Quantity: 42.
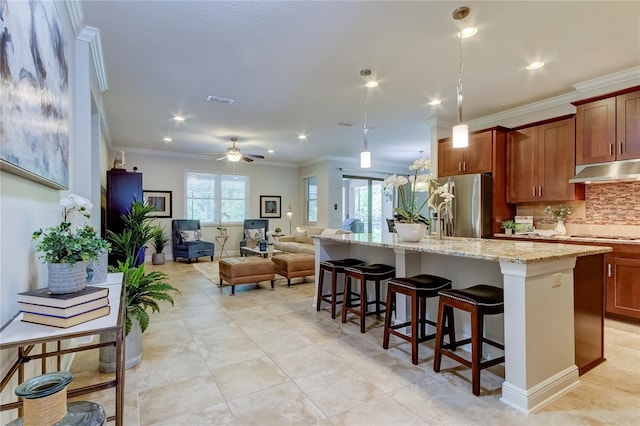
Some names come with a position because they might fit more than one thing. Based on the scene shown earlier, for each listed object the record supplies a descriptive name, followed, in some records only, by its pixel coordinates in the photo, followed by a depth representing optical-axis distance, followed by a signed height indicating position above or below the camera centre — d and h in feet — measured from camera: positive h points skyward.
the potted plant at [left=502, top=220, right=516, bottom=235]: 14.91 -0.64
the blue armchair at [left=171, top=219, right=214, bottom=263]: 24.25 -2.16
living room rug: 18.49 -3.73
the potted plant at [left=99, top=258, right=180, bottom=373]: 7.72 -2.39
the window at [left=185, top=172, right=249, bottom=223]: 27.96 +1.53
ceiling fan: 20.83 +3.86
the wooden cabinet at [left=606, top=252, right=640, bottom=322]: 10.58 -2.52
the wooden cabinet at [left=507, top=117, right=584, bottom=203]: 13.30 +2.22
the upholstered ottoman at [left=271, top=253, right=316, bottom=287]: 17.10 -2.82
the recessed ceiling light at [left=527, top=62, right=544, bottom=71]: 10.85 +5.06
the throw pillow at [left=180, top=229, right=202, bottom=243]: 25.36 -1.73
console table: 3.59 -1.44
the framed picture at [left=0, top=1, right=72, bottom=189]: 3.96 +1.86
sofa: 22.34 -2.21
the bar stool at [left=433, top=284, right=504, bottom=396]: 6.69 -2.08
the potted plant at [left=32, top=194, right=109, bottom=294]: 4.50 -0.61
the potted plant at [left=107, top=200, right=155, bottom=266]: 14.35 -0.58
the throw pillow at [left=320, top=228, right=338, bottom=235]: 20.21 -1.16
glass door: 32.12 +1.35
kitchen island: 6.29 -2.11
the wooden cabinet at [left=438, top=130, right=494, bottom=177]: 15.29 +2.88
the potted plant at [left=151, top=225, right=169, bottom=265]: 24.23 -2.63
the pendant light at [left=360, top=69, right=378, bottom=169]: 11.62 +5.07
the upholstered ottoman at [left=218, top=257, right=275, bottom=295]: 15.23 -2.78
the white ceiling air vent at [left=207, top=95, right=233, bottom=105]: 13.99 +5.08
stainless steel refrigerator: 14.92 +0.25
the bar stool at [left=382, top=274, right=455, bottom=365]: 8.08 -2.24
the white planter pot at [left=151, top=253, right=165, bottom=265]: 24.20 -3.36
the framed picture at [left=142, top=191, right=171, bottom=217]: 25.97 +1.04
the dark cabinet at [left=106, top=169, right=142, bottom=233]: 15.57 +1.00
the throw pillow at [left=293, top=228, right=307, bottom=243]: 24.92 -1.74
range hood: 11.05 +1.49
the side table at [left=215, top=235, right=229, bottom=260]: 28.53 -2.45
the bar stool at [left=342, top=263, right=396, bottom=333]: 10.21 -2.10
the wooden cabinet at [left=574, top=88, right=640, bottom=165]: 11.10 +3.09
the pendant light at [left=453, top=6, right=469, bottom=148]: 8.84 +2.23
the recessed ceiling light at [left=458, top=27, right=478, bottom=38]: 8.83 +5.06
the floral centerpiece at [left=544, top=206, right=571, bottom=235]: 13.80 -0.09
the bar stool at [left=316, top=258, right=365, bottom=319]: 11.64 -2.19
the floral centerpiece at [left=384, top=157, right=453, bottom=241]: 9.45 +0.58
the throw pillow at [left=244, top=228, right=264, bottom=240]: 27.96 -1.78
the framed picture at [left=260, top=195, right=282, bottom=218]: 31.12 +0.74
